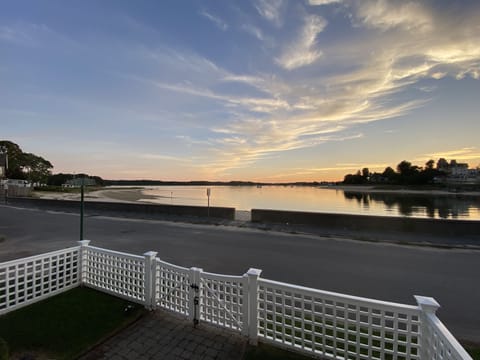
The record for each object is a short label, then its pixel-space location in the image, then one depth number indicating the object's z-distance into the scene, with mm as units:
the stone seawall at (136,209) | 13546
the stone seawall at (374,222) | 9009
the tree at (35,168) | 53219
